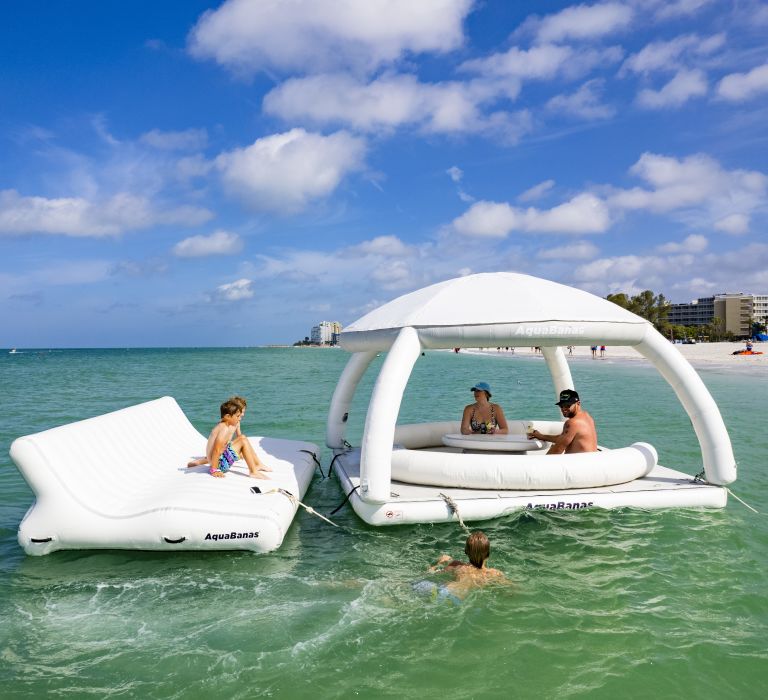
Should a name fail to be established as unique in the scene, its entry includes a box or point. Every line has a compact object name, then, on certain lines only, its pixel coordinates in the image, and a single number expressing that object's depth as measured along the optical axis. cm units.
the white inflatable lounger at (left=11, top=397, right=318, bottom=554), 623
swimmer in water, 543
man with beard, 821
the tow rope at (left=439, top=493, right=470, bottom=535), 702
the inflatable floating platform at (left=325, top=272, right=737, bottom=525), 709
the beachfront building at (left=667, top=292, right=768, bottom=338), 15800
